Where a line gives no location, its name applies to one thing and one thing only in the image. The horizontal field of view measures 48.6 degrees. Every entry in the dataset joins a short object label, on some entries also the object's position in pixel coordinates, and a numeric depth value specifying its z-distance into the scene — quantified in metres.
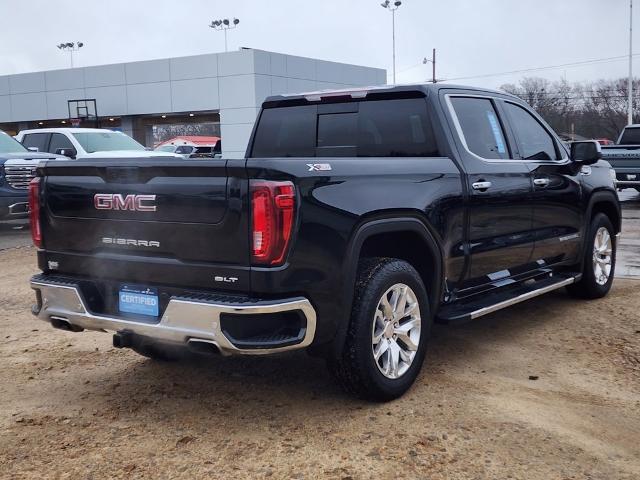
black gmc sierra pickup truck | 3.60
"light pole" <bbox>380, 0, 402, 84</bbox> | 48.23
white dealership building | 37.78
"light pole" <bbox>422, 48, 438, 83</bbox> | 66.69
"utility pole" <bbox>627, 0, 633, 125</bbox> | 40.86
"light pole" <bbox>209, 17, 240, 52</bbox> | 54.00
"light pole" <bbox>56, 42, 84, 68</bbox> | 58.09
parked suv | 12.33
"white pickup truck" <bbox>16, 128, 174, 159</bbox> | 15.30
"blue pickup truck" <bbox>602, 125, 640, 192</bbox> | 16.78
